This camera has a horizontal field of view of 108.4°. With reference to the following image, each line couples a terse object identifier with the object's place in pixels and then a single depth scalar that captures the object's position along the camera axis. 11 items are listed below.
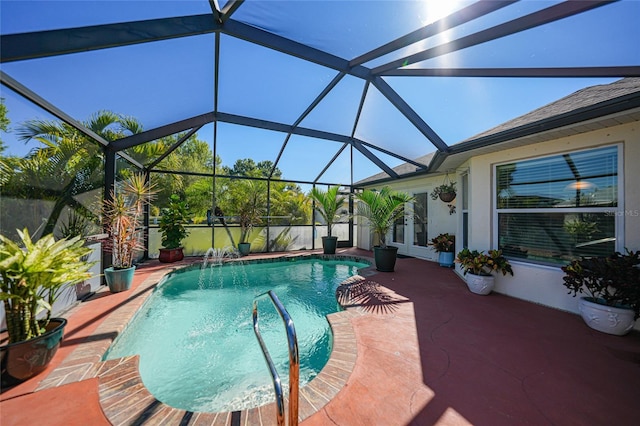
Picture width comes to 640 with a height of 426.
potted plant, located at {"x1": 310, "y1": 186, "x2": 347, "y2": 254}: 9.29
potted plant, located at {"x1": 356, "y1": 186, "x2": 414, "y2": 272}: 6.54
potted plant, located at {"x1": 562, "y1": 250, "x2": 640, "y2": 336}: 3.07
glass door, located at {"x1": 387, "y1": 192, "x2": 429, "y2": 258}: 8.62
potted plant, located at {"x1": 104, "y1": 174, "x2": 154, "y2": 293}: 4.61
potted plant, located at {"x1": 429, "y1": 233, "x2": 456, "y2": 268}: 7.14
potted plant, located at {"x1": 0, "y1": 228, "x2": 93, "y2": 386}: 2.13
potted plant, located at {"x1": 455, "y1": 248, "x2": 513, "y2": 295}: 4.63
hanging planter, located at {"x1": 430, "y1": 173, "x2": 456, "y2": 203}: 7.13
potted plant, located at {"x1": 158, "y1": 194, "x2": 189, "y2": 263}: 7.67
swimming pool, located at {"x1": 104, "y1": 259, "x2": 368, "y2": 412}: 2.41
